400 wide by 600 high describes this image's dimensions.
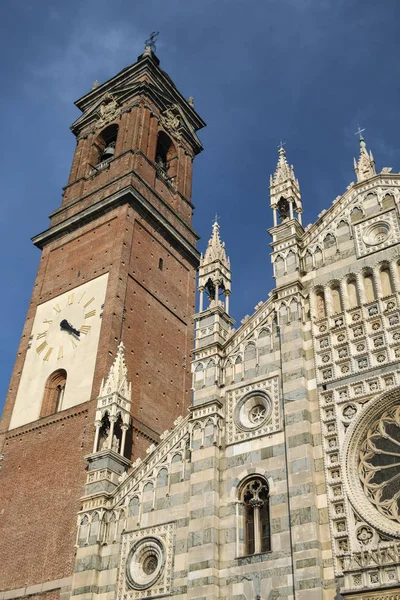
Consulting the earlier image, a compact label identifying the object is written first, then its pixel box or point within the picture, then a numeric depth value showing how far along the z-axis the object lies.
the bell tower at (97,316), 26.14
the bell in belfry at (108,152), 40.50
